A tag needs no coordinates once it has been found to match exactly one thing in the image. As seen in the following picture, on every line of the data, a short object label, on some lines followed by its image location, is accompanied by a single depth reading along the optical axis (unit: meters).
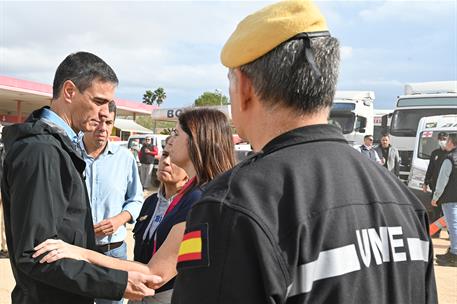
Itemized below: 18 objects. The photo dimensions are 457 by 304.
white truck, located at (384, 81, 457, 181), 13.22
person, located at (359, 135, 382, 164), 11.41
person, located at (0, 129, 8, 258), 6.82
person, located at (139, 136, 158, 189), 15.45
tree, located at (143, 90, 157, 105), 77.62
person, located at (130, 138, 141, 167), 17.62
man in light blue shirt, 3.79
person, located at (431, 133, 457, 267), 7.70
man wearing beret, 0.92
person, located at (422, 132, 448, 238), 8.93
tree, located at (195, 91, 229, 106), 72.56
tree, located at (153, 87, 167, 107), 77.31
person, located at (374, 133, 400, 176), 11.91
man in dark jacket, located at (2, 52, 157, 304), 1.85
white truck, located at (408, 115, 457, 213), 11.32
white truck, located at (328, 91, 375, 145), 14.87
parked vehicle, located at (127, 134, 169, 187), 16.52
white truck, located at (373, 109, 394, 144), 18.84
